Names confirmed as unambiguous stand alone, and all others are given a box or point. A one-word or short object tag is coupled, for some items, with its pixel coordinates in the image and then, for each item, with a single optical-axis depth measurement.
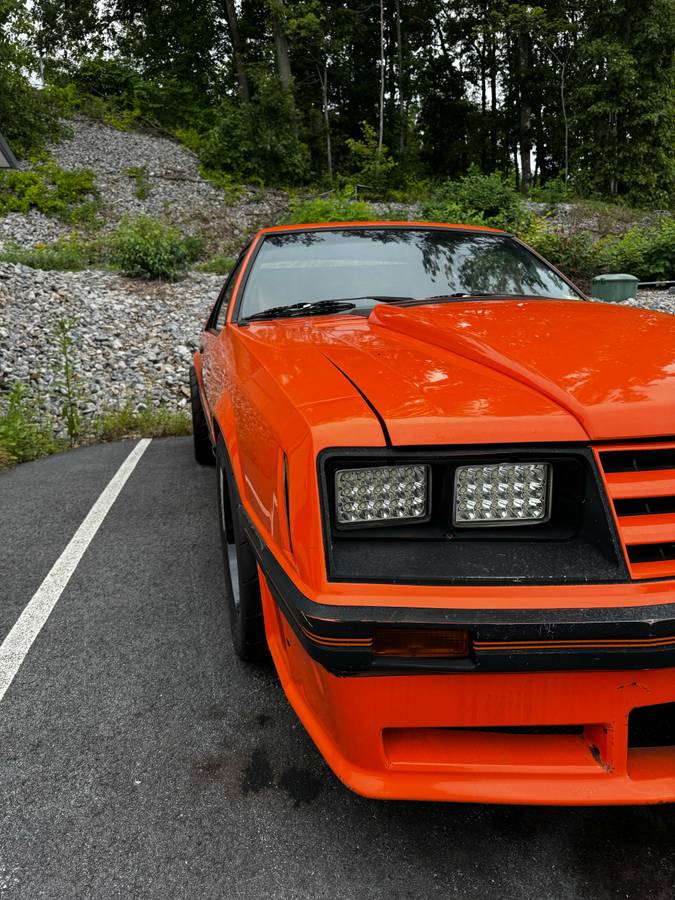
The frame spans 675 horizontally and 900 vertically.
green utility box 10.40
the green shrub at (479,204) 14.27
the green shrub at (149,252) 11.30
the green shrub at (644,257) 12.15
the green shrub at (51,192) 16.02
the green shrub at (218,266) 12.43
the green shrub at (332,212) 14.46
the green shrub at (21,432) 5.45
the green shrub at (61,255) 11.45
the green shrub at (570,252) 12.45
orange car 1.26
